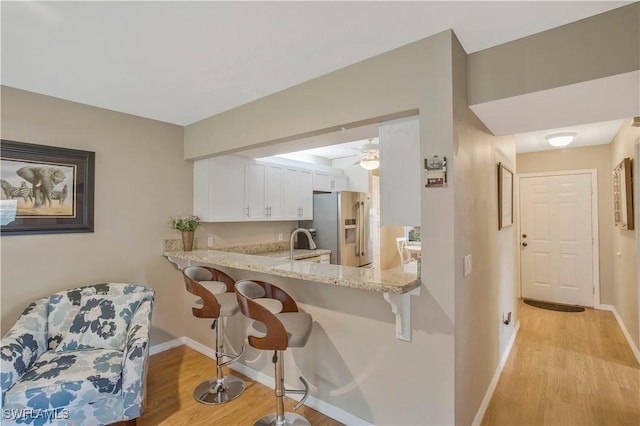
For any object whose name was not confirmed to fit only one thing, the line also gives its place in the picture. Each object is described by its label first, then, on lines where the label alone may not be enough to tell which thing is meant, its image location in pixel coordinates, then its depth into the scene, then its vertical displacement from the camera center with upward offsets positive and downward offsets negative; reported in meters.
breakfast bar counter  1.68 -0.36
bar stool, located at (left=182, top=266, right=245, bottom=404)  2.34 -0.71
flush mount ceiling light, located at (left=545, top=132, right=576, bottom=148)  3.75 +0.97
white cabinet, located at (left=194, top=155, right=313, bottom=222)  3.44 +0.34
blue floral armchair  1.88 -1.00
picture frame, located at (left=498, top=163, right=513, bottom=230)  2.84 +0.20
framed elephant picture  2.43 +0.27
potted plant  3.28 -0.09
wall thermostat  1.70 +0.26
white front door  4.67 -0.37
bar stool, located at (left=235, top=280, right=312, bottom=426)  1.80 -0.69
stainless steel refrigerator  4.41 -0.11
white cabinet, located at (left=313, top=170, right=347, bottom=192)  4.69 +0.59
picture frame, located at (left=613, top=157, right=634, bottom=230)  3.17 +0.23
